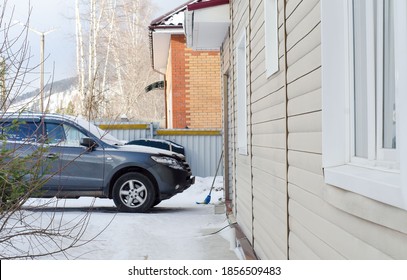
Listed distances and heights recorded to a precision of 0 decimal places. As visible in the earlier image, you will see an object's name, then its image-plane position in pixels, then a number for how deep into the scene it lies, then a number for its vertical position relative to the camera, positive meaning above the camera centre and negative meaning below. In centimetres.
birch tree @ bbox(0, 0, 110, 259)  378 -23
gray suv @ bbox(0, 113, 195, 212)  899 -67
